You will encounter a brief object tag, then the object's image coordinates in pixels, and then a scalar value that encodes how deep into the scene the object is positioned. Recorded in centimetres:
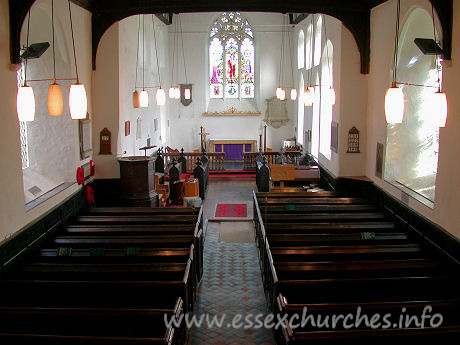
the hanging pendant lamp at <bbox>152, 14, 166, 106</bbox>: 1287
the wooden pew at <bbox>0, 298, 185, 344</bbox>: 462
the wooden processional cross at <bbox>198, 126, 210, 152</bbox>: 2123
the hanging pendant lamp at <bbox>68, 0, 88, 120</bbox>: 638
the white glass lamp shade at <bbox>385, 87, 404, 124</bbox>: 630
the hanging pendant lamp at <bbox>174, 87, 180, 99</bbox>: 1793
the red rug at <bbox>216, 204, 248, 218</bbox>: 1223
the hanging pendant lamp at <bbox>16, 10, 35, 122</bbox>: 605
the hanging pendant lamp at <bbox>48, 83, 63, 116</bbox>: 635
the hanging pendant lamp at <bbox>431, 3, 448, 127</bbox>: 589
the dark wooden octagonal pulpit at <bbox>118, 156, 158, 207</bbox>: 1017
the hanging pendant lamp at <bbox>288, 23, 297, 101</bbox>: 2136
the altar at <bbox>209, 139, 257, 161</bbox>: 2170
